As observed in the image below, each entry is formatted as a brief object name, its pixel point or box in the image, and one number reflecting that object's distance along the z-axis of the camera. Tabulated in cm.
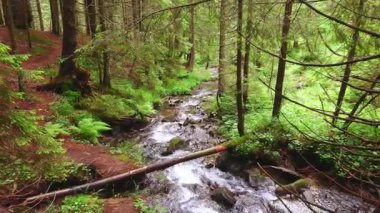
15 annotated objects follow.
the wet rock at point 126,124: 1355
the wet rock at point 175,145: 1170
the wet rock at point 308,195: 833
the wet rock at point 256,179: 952
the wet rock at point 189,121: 1514
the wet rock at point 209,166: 1071
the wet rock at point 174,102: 1932
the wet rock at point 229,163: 1040
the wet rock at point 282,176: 948
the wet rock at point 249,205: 831
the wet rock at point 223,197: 843
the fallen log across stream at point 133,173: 703
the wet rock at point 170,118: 1581
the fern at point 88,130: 1076
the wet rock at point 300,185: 871
